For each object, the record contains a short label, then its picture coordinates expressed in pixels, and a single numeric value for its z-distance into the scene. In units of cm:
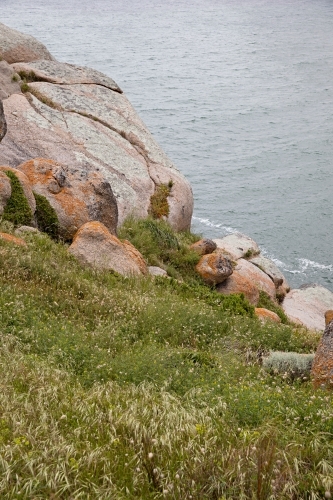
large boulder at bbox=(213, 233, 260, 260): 2991
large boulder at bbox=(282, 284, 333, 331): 2672
